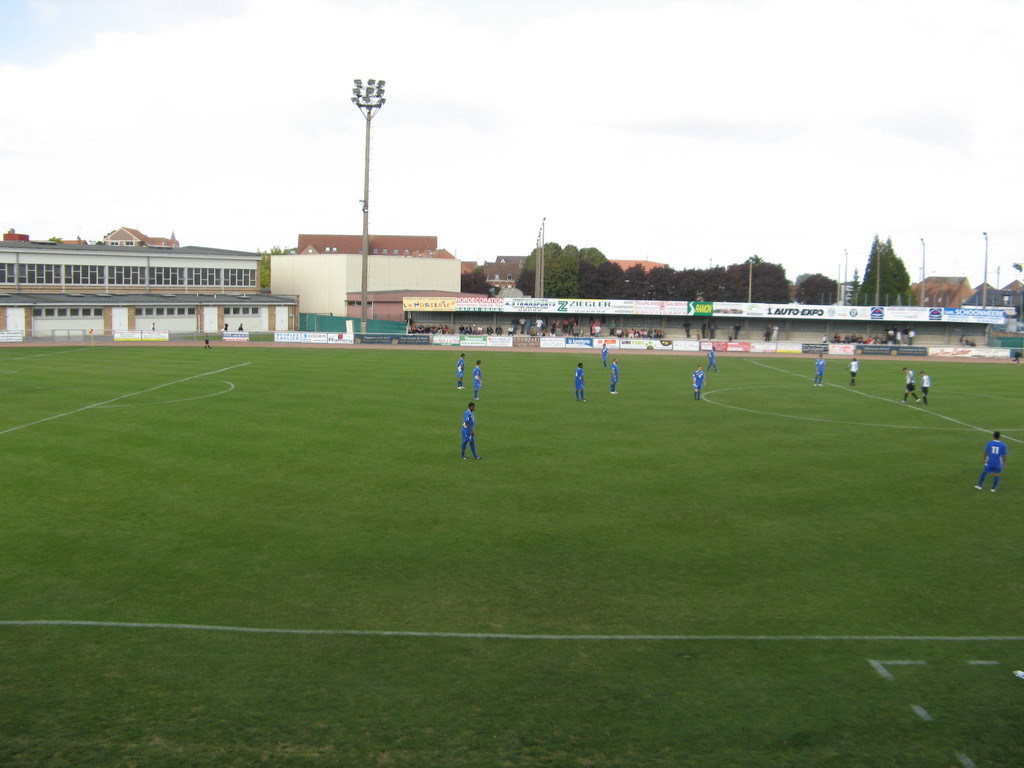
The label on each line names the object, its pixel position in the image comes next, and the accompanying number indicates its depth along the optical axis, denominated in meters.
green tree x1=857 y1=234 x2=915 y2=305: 118.38
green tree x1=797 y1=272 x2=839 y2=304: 140.62
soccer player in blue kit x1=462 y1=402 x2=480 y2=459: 21.86
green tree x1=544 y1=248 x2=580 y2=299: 123.81
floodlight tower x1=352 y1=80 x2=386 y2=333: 61.69
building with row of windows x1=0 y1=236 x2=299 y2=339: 72.06
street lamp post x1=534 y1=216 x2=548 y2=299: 82.82
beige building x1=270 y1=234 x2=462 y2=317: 95.06
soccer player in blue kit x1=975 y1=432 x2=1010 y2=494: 19.03
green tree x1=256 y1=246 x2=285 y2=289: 143.25
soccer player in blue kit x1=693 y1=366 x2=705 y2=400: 35.41
